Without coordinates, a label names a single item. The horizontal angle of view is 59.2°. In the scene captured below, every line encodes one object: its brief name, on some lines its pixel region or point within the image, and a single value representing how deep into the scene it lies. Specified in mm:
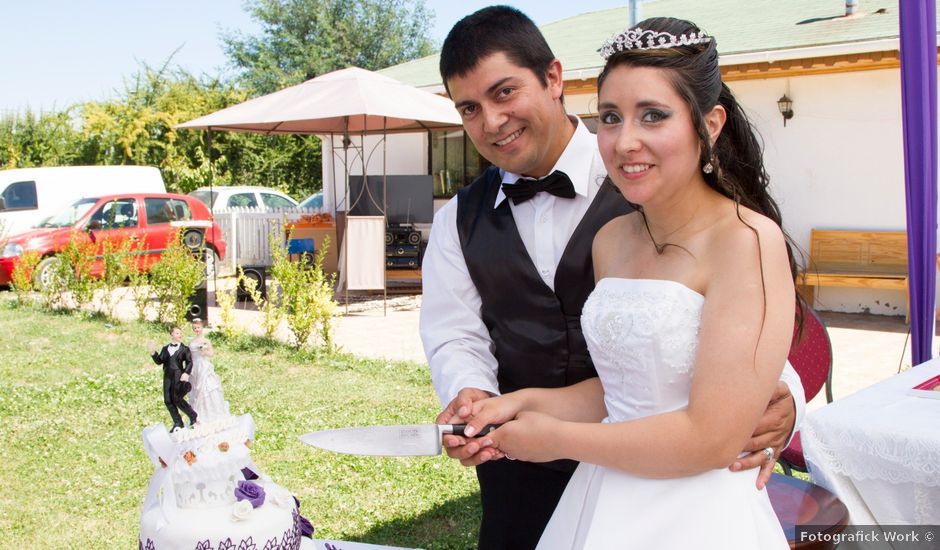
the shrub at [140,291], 10000
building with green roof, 9609
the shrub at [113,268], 10391
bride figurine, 2172
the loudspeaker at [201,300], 9224
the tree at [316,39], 38438
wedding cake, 2025
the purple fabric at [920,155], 3588
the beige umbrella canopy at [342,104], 10109
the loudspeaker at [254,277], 12117
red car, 12883
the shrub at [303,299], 8180
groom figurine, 2176
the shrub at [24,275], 11352
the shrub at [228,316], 8672
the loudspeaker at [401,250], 12711
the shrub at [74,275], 10680
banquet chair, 3742
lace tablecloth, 2455
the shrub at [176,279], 9023
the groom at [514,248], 2271
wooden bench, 9586
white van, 15344
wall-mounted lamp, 10258
